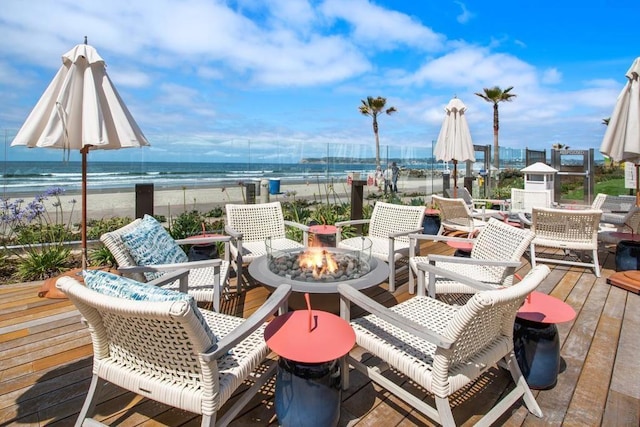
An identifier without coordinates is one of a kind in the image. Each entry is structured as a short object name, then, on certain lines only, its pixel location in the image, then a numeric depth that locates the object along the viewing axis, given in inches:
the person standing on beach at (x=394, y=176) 512.4
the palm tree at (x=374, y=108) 945.7
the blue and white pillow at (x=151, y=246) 97.0
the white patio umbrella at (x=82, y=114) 101.0
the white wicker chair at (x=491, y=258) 98.1
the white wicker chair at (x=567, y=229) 157.8
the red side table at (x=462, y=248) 133.1
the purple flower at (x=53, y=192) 192.5
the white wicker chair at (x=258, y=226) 147.1
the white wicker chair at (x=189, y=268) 91.3
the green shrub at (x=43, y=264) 155.8
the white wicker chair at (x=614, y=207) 205.7
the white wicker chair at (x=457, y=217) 203.6
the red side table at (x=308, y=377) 57.8
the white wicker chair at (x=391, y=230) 138.8
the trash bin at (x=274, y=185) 382.9
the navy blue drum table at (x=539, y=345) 77.4
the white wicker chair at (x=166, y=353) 49.8
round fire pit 89.9
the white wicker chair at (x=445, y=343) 55.7
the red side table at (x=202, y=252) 140.4
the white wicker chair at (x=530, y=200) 254.4
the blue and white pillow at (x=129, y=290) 51.8
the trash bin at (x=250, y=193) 214.8
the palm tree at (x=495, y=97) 715.4
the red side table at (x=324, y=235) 151.6
